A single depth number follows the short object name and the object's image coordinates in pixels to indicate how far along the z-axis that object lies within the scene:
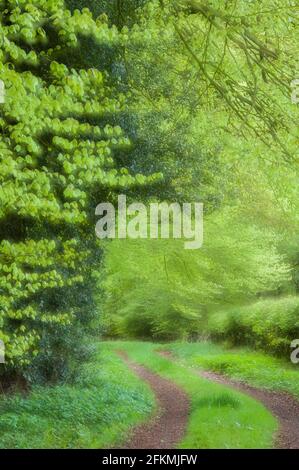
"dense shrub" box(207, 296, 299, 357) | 20.47
